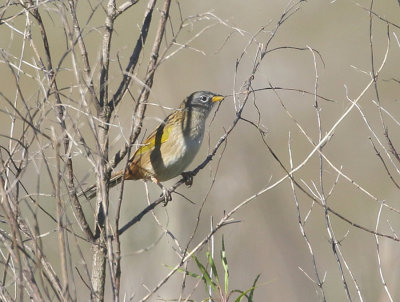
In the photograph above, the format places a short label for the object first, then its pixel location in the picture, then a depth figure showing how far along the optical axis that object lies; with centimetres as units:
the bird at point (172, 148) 1251
